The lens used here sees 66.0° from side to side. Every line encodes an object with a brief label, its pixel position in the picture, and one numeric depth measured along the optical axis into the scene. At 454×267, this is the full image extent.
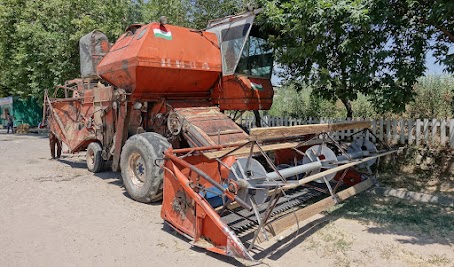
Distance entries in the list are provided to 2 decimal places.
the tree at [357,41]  5.65
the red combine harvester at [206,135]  3.84
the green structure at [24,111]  26.64
